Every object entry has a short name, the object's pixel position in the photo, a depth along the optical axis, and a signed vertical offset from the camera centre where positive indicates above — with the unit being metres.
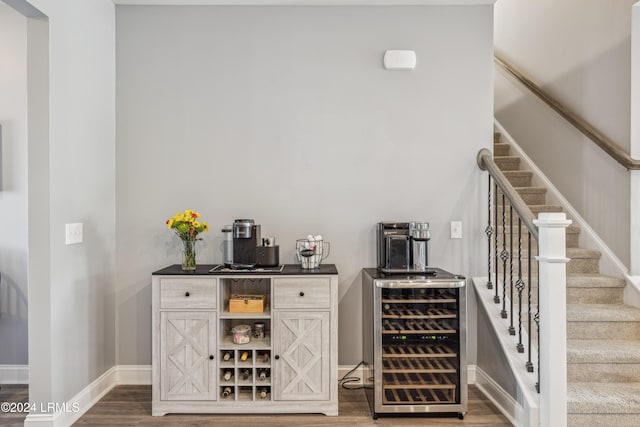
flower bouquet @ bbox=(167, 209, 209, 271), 2.74 -0.13
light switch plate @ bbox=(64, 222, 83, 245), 2.47 -0.13
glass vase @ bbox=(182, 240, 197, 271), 2.76 -0.30
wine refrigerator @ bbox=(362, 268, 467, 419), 2.51 -0.81
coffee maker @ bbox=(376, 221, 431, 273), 2.79 -0.25
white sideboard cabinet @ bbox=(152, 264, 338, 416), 2.57 -0.84
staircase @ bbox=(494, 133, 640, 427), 2.22 -0.82
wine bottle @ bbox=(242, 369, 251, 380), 2.63 -1.03
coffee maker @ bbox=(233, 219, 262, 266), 2.79 -0.21
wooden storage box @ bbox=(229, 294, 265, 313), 2.64 -0.59
